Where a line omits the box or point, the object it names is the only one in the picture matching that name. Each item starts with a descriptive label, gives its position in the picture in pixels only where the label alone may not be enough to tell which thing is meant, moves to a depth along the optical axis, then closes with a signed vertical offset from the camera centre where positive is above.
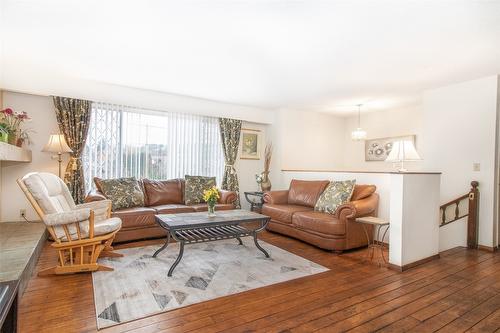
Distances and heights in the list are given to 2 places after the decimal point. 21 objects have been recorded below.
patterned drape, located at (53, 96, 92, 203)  4.01 +0.45
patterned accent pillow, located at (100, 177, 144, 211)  3.86 -0.46
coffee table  2.71 -0.66
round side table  3.05 -0.91
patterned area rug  2.03 -1.10
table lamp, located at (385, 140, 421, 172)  3.34 +0.19
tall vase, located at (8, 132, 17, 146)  3.27 +0.27
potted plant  3.21 +0.45
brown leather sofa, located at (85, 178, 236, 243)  3.61 -0.69
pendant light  5.14 +0.62
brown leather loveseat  3.37 -0.72
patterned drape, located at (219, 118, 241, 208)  5.39 +0.34
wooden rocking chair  2.49 -0.68
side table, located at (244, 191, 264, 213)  5.30 -0.76
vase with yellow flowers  3.23 -0.43
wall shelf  2.72 +0.08
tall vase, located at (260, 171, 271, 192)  5.42 -0.38
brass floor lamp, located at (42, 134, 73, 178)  3.68 +0.22
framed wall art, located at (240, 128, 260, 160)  5.75 +0.45
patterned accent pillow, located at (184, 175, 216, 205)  4.48 -0.41
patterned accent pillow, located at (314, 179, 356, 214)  3.74 -0.43
